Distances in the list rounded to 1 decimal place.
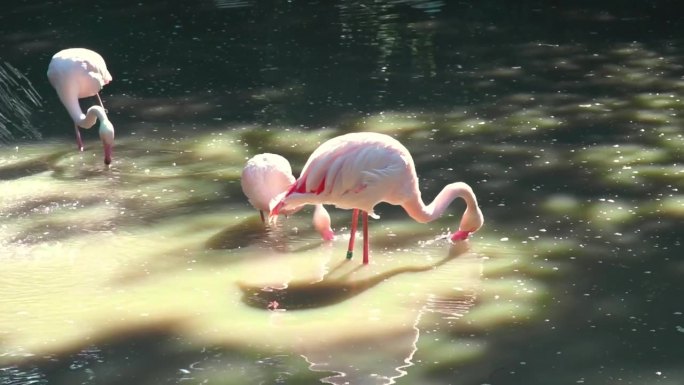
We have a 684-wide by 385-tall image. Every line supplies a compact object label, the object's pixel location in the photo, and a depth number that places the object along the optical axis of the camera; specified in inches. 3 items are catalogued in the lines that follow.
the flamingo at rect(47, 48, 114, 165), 505.4
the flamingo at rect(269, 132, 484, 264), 348.8
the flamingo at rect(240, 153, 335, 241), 396.5
